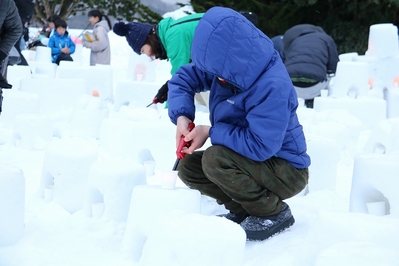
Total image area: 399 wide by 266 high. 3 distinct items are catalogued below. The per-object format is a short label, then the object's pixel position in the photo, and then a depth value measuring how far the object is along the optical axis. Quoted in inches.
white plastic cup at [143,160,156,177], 122.4
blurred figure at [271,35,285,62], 264.3
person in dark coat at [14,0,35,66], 200.5
